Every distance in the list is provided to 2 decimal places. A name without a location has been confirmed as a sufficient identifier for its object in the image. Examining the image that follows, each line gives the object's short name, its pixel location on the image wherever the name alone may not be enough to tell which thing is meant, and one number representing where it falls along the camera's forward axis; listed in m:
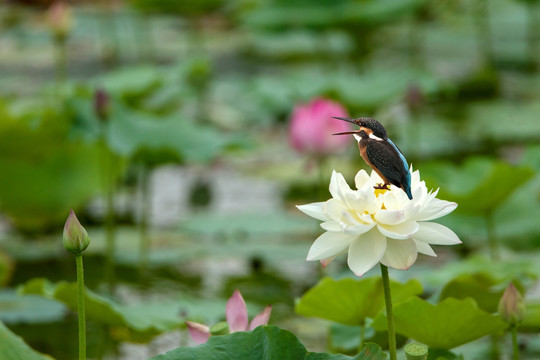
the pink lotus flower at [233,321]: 7.04
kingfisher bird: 6.81
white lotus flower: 6.80
